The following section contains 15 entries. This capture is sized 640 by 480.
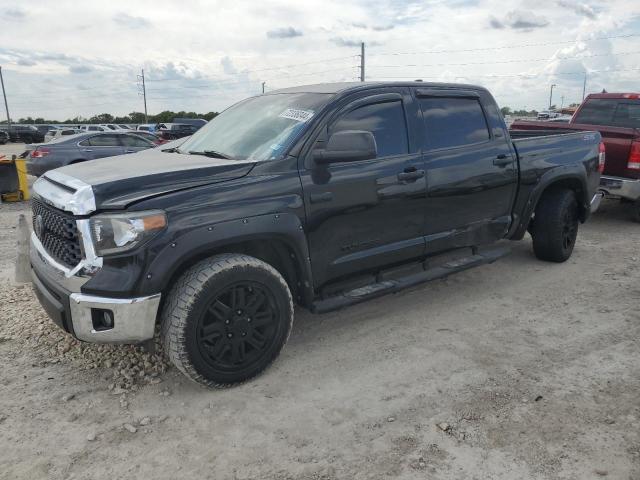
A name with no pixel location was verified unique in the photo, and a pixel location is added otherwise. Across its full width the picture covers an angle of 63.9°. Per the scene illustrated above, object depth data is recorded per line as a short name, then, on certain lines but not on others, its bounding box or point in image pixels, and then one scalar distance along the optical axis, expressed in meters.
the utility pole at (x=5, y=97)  60.58
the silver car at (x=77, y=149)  11.77
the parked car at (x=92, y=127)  35.59
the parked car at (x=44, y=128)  44.31
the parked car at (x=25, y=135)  39.84
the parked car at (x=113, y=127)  38.61
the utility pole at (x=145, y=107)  72.44
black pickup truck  2.83
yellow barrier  10.39
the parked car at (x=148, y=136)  14.09
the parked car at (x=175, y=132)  19.91
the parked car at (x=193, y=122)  24.73
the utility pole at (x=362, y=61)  50.41
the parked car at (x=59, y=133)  28.97
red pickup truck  7.03
